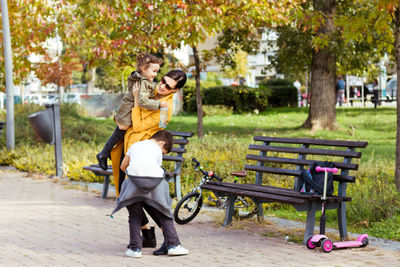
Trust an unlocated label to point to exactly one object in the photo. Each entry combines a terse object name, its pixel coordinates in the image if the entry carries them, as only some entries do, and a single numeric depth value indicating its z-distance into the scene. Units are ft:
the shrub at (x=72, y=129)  52.54
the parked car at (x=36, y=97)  143.91
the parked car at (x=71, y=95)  144.58
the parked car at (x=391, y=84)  145.21
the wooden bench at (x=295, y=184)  19.63
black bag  19.57
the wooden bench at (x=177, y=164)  28.32
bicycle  23.61
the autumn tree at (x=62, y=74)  100.35
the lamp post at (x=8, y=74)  46.96
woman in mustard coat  19.60
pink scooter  18.72
